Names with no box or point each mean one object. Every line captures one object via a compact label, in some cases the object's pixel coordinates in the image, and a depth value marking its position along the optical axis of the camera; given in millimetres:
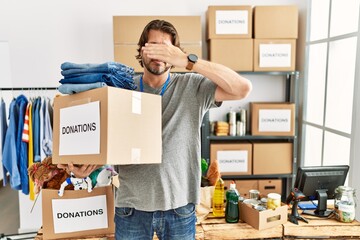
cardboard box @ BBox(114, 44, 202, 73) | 2814
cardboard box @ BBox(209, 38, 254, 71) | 2910
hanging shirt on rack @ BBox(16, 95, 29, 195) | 2631
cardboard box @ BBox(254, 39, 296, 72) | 2918
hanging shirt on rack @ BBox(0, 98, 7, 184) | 2691
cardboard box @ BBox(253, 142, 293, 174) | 3016
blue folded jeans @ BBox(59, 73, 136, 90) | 1098
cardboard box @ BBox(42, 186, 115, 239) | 1616
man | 1238
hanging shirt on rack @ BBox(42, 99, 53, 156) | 2648
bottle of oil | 1865
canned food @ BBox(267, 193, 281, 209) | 1717
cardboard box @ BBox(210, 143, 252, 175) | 3002
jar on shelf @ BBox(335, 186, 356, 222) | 1756
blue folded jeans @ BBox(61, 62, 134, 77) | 1108
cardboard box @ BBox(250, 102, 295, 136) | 2996
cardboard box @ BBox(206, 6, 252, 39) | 2883
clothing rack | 2717
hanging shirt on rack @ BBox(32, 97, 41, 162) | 2648
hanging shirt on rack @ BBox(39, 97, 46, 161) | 2630
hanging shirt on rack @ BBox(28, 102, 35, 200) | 2639
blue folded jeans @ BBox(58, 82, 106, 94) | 1081
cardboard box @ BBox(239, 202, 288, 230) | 1650
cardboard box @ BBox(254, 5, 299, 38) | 2871
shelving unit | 3006
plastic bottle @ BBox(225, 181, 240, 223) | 1751
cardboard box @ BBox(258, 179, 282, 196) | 3084
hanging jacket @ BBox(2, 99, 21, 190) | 2596
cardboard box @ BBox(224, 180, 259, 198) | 3062
